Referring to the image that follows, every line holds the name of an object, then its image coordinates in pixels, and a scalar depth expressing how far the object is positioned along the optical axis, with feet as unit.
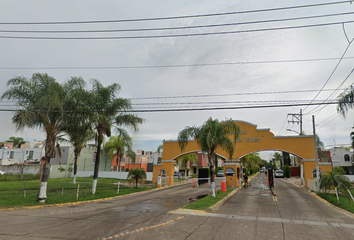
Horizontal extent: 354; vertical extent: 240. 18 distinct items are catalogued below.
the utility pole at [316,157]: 67.77
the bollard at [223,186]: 66.95
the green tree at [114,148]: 137.47
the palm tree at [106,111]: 59.16
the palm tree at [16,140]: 254.29
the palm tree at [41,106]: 45.93
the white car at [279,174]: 166.03
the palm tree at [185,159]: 156.65
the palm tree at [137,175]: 73.56
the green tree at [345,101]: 44.75
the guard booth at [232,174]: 84.17
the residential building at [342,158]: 161.72
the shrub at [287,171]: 164.51
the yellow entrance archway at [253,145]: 81.86
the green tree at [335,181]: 50.65
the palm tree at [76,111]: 52.65
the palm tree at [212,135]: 57.52
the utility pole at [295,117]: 127.40
